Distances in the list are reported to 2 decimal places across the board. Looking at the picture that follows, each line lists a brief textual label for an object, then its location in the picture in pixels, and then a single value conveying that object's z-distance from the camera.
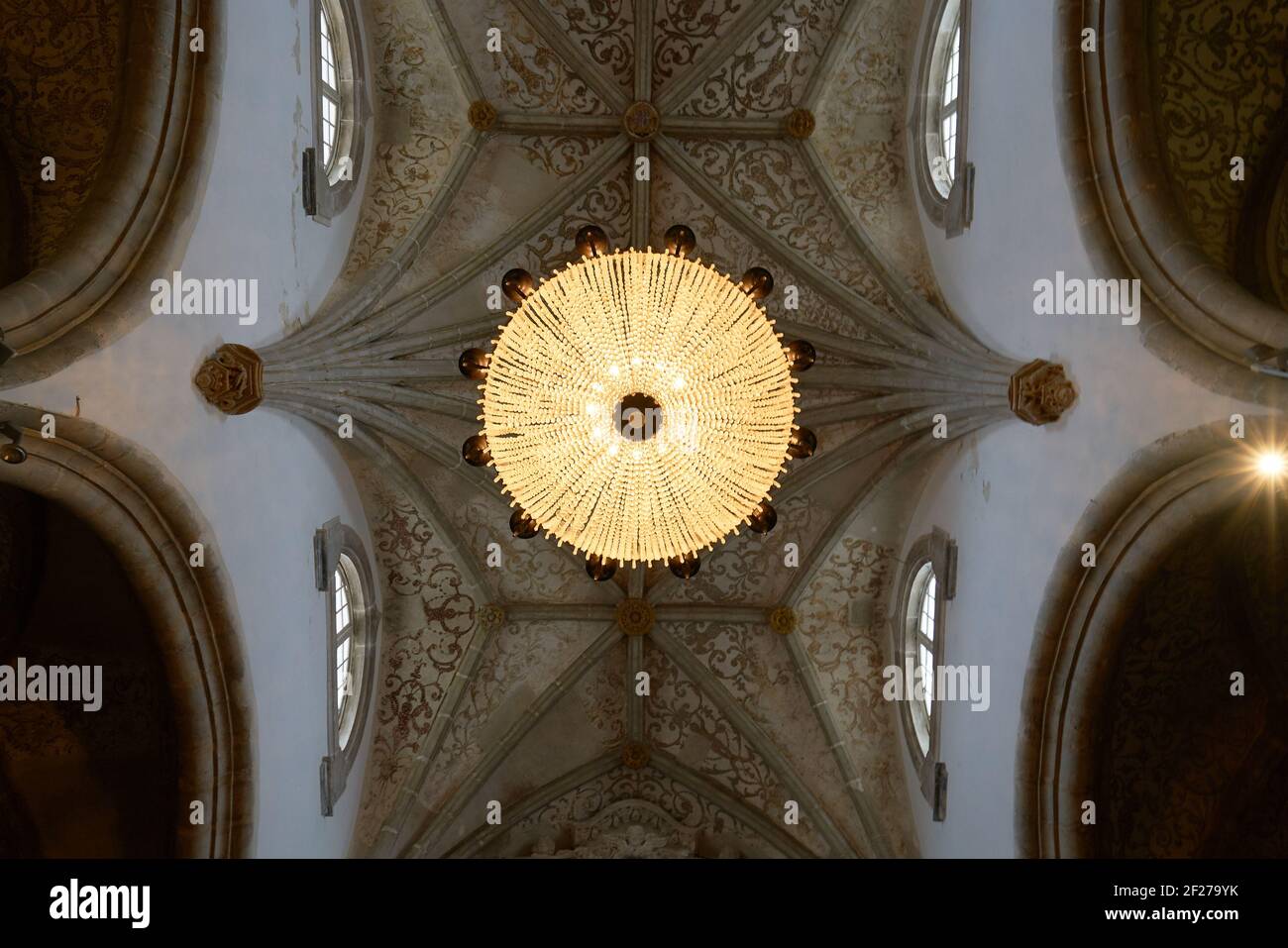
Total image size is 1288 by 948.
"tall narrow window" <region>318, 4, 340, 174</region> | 9.74
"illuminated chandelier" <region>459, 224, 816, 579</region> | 6.04
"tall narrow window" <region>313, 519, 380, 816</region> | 9.98
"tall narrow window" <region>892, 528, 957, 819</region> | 10.13
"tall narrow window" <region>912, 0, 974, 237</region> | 9.49
